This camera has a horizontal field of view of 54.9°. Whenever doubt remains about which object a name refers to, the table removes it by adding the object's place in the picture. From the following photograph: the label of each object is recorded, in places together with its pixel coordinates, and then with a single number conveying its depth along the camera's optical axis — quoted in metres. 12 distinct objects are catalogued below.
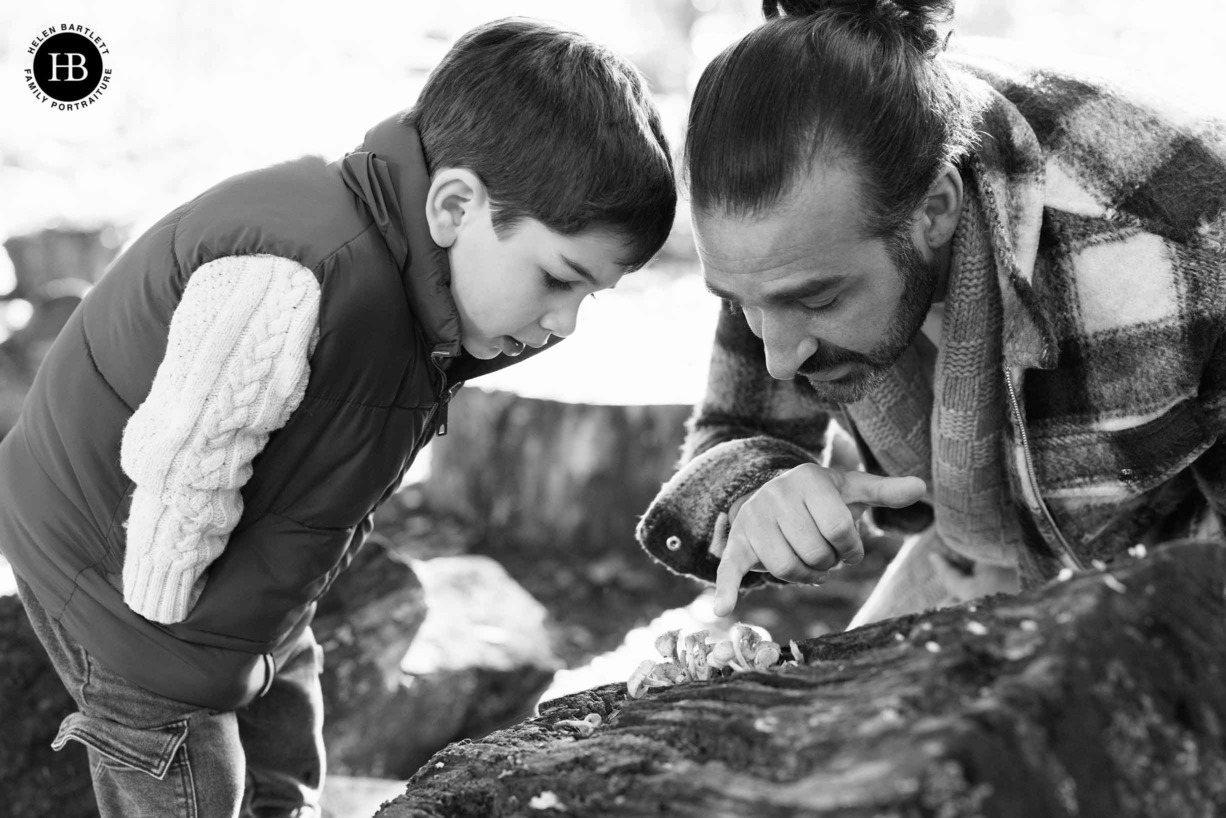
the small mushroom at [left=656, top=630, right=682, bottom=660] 1.44
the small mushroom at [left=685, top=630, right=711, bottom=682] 1.37
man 1.71
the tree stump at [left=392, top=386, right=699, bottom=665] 3.88
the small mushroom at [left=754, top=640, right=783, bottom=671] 1.30
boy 1.66
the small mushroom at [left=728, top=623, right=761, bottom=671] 1.33
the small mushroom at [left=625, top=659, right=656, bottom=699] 1.39
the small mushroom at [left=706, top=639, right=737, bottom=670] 1.35
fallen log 0.84
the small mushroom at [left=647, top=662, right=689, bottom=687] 1.38
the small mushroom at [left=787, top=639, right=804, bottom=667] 1.32
